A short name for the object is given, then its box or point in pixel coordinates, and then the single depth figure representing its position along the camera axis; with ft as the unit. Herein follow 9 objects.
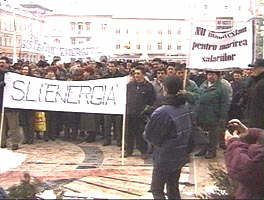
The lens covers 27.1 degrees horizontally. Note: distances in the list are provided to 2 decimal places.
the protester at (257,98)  25.16
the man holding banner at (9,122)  37.11
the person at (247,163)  14.47
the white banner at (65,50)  61.36
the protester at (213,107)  34.04
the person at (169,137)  19.67
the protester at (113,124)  38.73
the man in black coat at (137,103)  35.12
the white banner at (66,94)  33.37
